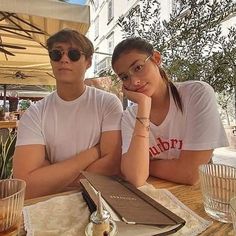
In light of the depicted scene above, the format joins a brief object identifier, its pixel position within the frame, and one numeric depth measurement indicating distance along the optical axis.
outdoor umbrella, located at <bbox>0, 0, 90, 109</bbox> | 1.99
